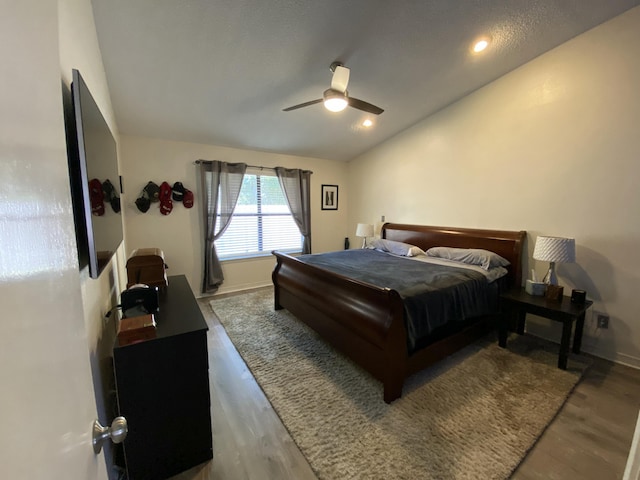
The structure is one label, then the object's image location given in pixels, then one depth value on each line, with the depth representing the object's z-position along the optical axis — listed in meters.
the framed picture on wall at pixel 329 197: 5.38
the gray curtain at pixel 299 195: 4.78
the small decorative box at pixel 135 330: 1.33
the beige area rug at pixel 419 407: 1.54
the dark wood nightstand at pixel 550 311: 2.32
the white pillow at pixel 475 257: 2.99
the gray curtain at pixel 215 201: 4.05
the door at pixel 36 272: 0.33
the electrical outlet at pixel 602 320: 2.57
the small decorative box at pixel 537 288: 2.72
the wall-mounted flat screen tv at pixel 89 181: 1.07
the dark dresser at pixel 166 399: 1.34
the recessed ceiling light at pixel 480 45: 2.56
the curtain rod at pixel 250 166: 3.96
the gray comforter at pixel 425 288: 2.11
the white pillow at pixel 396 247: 3.81
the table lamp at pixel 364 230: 4.84
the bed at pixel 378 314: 1.96
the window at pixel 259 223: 4.48
